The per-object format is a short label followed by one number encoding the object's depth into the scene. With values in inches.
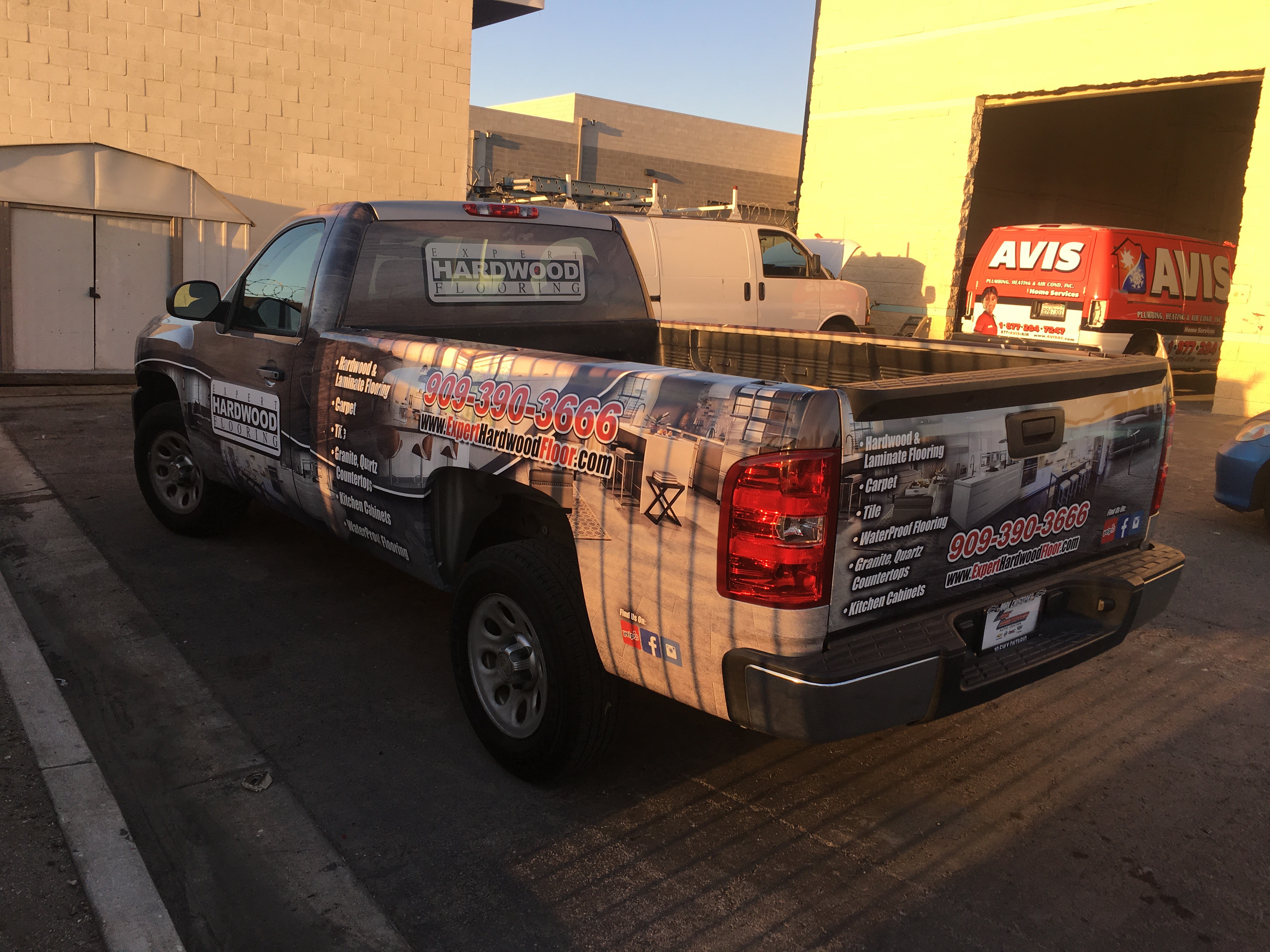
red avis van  508.7
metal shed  496.1
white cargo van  458.0
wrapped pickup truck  108.7
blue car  282.8
